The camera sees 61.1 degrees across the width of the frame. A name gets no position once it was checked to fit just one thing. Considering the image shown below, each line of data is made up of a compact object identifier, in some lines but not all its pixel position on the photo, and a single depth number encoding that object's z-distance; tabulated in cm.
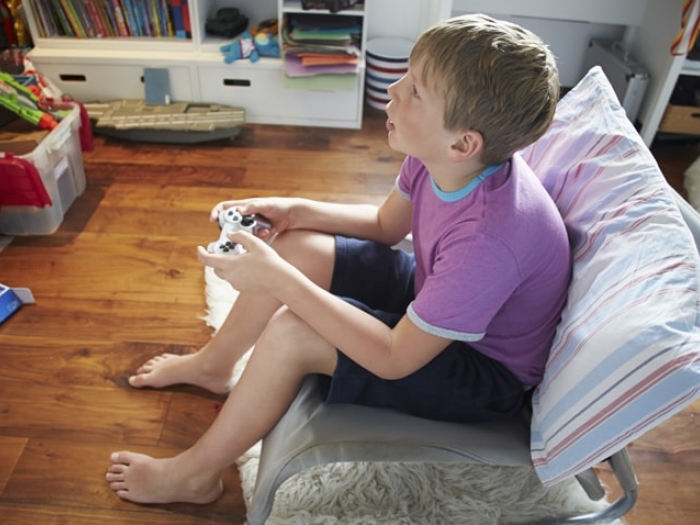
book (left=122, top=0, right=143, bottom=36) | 213
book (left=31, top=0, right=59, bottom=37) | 210
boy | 74
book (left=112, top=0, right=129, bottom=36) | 213
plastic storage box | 157
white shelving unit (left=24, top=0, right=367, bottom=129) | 213
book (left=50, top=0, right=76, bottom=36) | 212
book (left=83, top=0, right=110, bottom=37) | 212
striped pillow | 65
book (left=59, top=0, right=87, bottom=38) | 211
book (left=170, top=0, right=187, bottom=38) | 214
